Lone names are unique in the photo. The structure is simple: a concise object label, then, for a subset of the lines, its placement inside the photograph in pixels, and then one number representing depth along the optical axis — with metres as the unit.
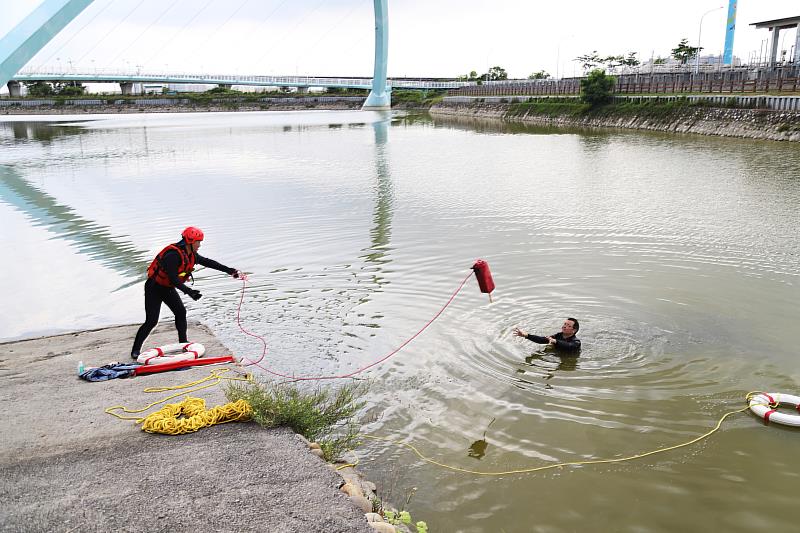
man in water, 9.04
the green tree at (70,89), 119.31
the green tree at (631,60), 102.19
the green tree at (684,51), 87.38
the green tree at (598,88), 60.53
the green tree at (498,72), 142.00
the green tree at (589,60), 106.31
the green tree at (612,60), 104.50
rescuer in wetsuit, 8.17
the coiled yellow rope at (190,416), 6.25
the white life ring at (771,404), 7.14
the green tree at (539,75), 121.38
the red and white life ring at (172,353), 8.27
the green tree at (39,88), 118.81
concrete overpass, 90.94
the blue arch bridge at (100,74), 37.31
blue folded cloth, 7.80
